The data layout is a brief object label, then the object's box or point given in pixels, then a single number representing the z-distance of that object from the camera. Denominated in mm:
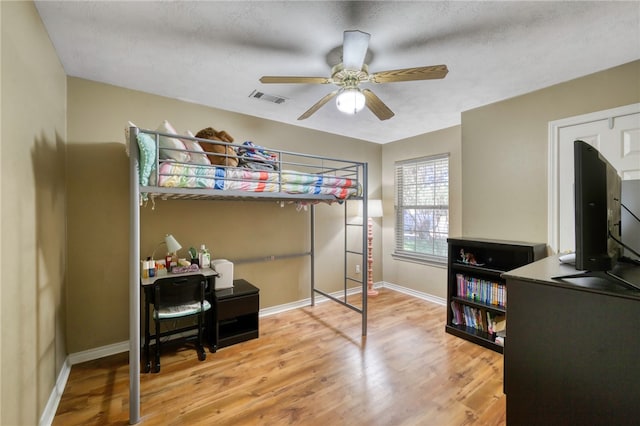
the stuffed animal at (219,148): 2273
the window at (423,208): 3908
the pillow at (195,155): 2094
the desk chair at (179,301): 2275
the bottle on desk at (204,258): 2823
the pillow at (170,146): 1936
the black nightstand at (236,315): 2645
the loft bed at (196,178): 1797
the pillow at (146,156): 1773
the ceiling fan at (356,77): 1651
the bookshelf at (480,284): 2635
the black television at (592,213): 983
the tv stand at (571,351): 906
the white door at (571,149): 2211
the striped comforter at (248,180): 1921
